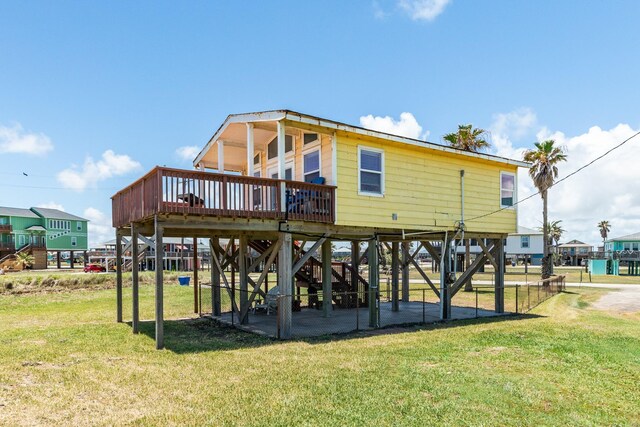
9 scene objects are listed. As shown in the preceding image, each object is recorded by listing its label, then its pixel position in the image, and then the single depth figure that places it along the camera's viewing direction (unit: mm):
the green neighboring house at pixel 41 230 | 51688
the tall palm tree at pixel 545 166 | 29828
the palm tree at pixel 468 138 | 29703
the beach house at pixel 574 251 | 82212
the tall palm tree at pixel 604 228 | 93938
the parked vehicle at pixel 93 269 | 41184
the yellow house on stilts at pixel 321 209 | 10523
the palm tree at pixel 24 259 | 46812
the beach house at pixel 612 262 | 47625
